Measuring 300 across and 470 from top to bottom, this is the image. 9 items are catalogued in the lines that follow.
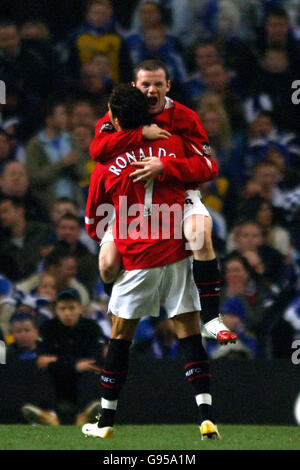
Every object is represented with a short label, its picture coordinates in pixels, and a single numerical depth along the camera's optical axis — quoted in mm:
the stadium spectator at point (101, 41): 17953
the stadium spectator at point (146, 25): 18203
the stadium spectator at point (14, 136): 16969
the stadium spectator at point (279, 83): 18297
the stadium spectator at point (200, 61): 18078
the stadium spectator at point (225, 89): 17906
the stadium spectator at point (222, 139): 17375
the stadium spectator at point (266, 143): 17625
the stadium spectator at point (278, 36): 18641
